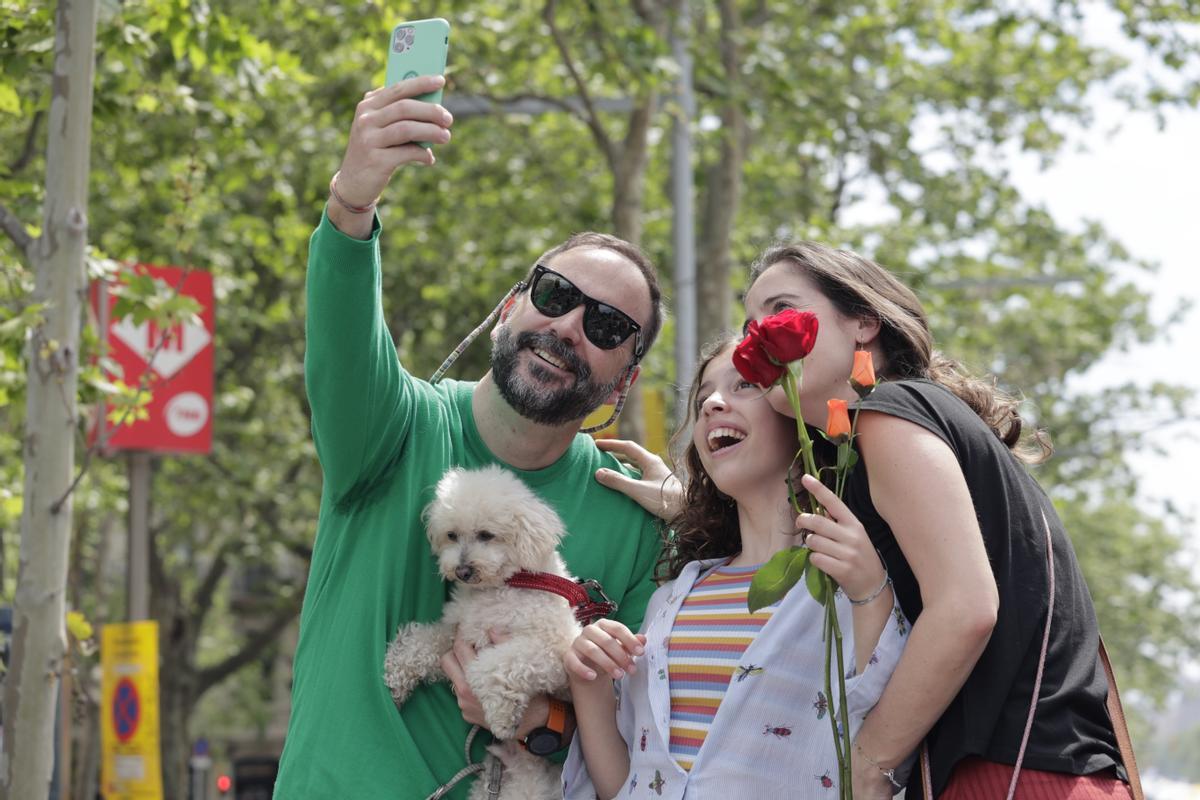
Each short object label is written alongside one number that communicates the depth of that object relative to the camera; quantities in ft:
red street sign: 32.81
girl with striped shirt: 8.84
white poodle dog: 10.55
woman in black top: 8.29
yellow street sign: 33.12
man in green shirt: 9.63
